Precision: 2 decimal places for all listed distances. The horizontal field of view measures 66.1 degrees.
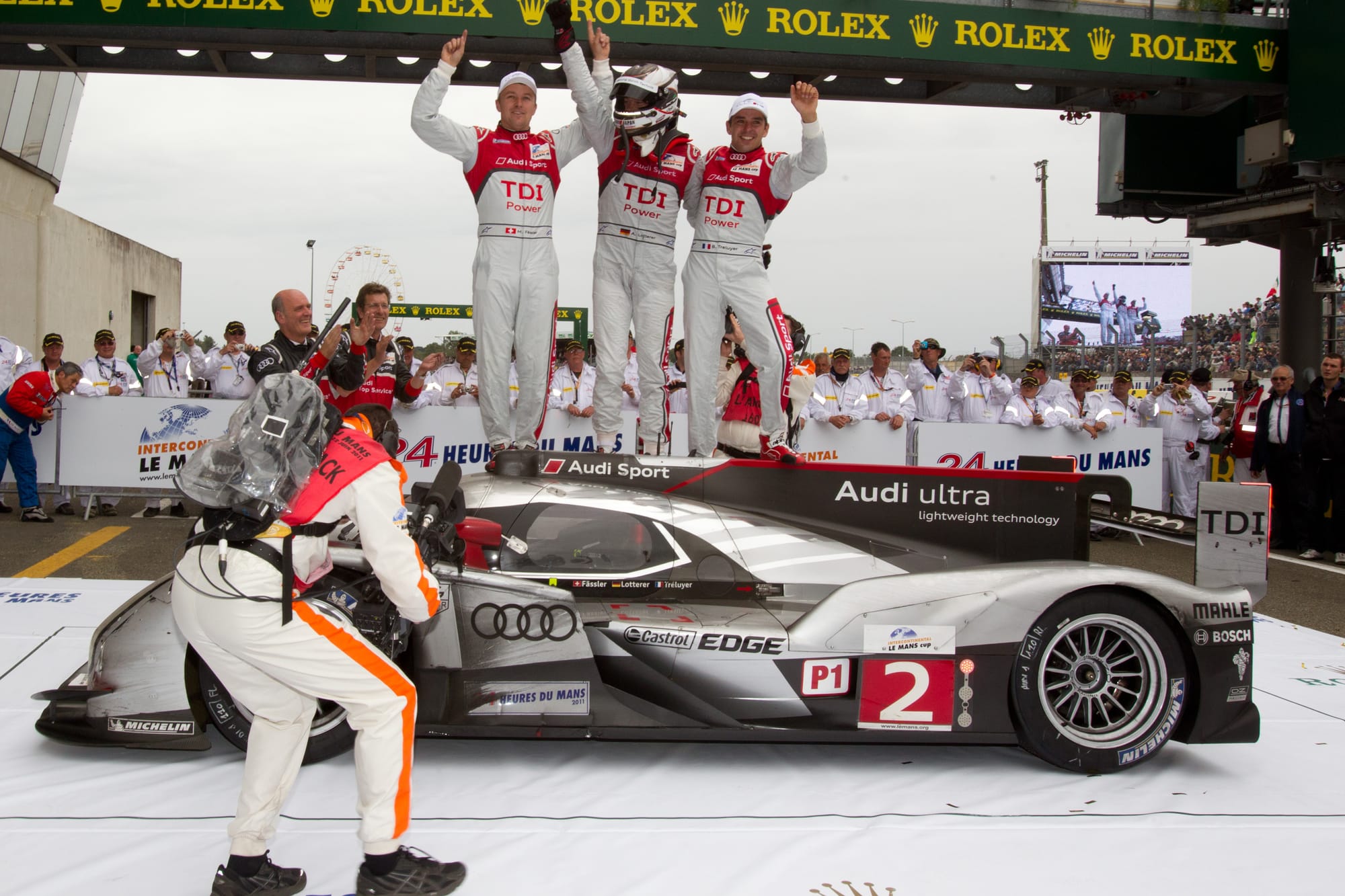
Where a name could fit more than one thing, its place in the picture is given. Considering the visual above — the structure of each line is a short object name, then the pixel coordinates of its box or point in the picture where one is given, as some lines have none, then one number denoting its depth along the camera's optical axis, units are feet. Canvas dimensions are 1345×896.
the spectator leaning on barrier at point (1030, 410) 31.24
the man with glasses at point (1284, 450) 28.99
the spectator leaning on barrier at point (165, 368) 30.35
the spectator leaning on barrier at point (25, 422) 26.40
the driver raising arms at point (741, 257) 18.12
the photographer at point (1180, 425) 34.45
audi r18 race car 11.05
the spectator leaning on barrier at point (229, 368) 30.12
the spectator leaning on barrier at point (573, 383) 30.30
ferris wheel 83.37
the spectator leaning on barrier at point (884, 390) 32.30
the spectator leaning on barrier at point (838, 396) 31.24
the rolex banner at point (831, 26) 23.93
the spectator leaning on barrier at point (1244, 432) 31.76
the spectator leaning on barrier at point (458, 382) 30.07
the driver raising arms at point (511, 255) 17.58
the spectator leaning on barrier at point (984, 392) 33.60
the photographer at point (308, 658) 8.14
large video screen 130.21
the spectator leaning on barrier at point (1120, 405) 32.42
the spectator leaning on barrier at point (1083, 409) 31.42
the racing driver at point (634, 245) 17.87
